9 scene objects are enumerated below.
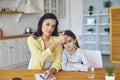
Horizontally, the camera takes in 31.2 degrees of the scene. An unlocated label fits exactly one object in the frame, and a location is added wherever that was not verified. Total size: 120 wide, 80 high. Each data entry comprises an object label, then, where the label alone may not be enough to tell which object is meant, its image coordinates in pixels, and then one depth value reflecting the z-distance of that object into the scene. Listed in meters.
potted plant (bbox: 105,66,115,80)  1.58
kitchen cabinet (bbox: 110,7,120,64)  5.46
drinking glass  1.76
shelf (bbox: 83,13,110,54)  6.75
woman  2.04
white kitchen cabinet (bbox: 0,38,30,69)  4.68
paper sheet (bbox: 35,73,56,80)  1.73
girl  2.04
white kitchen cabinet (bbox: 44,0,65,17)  6.13
